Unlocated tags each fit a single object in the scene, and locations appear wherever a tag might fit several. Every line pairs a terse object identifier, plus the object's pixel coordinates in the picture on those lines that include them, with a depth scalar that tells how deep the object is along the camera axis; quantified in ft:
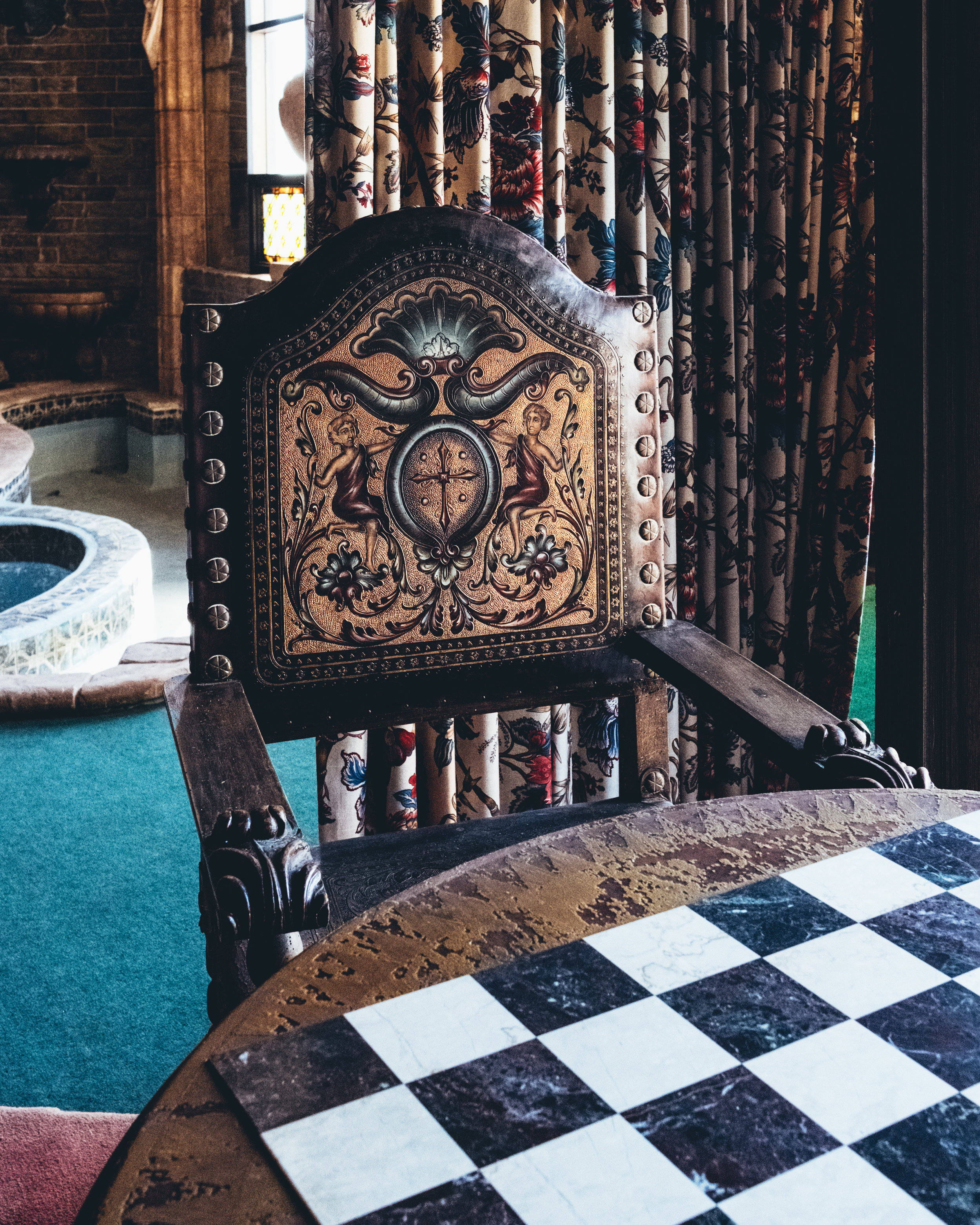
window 22.30
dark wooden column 5.82
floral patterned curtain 5.31
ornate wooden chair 4.17
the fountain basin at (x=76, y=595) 11.07
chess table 1.69
